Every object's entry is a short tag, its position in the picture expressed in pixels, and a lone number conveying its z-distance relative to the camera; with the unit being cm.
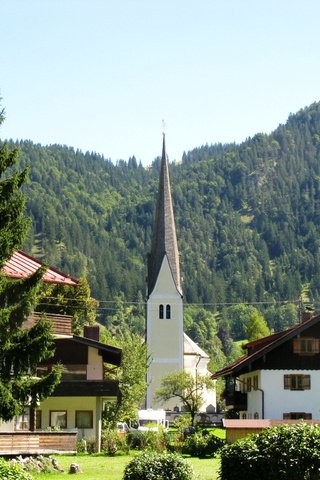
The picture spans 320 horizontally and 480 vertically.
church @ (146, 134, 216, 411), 11031
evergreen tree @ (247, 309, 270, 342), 12644
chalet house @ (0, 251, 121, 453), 4875
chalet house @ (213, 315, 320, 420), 5958
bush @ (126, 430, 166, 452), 4675
